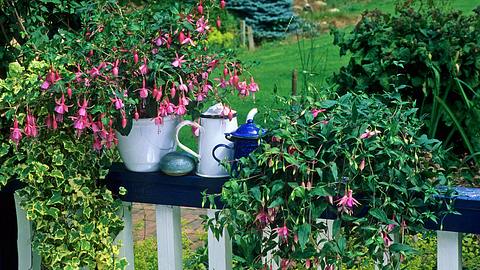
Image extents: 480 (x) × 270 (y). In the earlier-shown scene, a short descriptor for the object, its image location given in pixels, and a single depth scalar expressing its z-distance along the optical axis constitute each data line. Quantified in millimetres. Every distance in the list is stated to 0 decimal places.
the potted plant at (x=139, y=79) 2301
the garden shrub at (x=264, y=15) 14602
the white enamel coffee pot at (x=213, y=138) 2352
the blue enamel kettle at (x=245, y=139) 2223
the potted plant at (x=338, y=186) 1985
